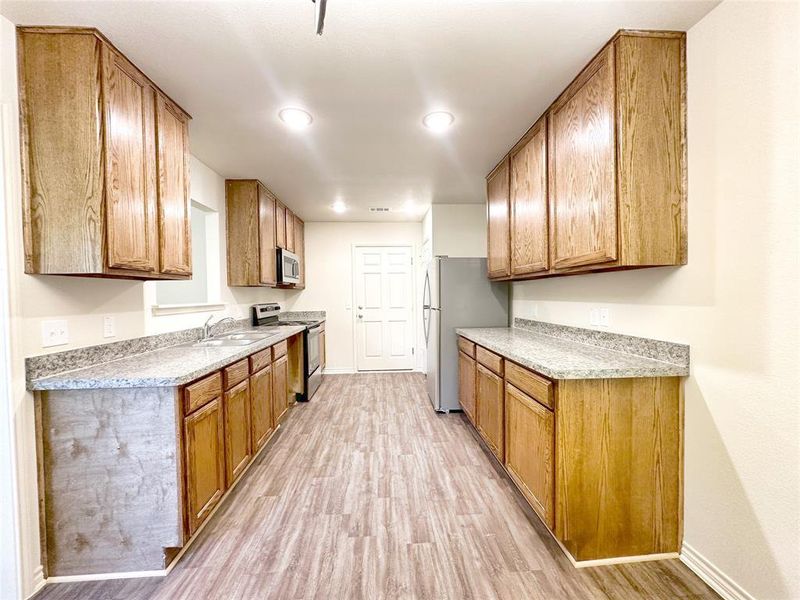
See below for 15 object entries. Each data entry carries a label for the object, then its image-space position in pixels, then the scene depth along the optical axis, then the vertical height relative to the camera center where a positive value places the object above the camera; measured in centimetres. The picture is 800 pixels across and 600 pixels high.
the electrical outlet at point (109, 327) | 189 -17
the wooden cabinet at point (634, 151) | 156 +63
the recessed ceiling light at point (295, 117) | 208 +109
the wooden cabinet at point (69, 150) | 150 +64
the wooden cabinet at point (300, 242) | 487 +74
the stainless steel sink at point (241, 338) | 257 -35
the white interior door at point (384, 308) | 545 -24
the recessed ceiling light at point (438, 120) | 215 +109
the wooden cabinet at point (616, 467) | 159 -81
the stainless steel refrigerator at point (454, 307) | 358 -16
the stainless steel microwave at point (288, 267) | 391 +32
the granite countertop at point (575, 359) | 157 -36
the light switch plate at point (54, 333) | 156 -17
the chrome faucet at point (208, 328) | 283 -27
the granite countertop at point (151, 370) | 149 -35
